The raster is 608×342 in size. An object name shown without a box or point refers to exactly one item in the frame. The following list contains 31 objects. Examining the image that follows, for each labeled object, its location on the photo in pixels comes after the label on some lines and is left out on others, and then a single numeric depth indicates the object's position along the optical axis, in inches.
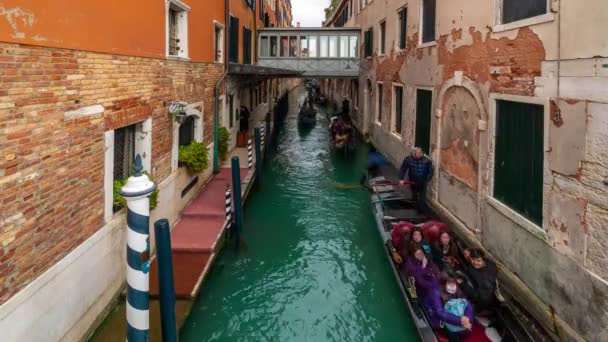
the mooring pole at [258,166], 470.3
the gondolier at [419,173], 337.7
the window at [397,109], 497.7
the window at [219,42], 440.8
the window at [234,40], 499.2
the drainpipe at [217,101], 420.8
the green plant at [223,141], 447.8
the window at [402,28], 473.7
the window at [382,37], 594.2
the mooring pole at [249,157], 476.8
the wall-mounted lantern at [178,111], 292.4
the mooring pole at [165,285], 174.2
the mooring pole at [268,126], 665.0
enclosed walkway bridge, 801.6
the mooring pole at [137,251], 136.8
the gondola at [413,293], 183.2
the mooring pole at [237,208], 313.1
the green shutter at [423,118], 375.9
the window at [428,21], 374.0
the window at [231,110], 527.0
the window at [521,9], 206.5
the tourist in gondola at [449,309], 185.6
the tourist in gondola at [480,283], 196.5
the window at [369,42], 663.2
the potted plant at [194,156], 330.3
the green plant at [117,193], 215.3
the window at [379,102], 607.7
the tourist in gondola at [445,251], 231.3
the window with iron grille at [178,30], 309.6
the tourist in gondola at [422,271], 211.9
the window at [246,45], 605.1
